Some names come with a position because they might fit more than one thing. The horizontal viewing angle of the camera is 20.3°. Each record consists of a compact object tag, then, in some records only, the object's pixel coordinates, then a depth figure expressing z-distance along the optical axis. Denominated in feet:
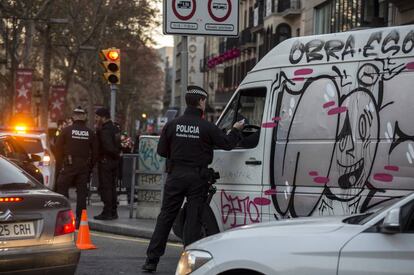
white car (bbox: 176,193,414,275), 22.03
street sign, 53.12
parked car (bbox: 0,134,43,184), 64.75
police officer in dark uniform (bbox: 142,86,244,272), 39.92
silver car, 30.44
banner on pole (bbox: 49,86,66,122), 189.47
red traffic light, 76.75
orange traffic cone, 49.77
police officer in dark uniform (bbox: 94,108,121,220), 63.07
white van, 35.91
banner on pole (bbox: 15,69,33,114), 166.56
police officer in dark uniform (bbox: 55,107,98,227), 59.21
